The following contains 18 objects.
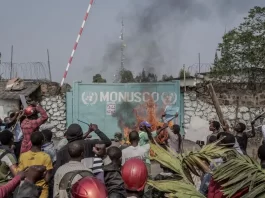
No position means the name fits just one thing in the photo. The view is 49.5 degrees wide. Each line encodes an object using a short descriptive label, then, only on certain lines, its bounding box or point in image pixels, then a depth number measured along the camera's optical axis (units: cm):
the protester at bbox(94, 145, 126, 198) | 280
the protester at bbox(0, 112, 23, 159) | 480
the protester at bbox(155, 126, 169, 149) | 617
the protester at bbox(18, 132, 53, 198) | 320
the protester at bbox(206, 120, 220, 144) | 502
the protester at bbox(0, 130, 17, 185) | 320
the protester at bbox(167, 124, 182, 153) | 537
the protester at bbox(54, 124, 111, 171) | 329
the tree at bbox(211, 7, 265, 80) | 901
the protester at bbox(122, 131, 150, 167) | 399
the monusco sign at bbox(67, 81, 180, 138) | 923
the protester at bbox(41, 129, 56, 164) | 392
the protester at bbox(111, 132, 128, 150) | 606
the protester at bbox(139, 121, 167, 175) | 479
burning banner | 917
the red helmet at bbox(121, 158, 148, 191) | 249
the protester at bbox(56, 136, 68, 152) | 418
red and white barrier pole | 996
